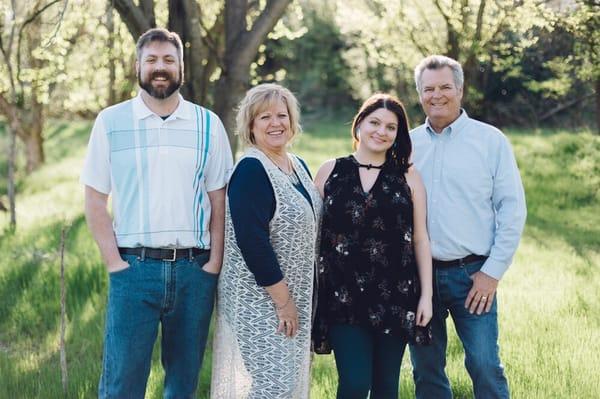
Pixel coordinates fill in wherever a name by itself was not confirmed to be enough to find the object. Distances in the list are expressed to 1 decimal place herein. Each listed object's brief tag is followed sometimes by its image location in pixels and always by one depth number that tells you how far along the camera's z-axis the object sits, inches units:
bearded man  145.9
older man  156.1
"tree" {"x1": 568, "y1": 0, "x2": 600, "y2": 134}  369.7
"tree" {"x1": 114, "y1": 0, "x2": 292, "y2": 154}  228.4
